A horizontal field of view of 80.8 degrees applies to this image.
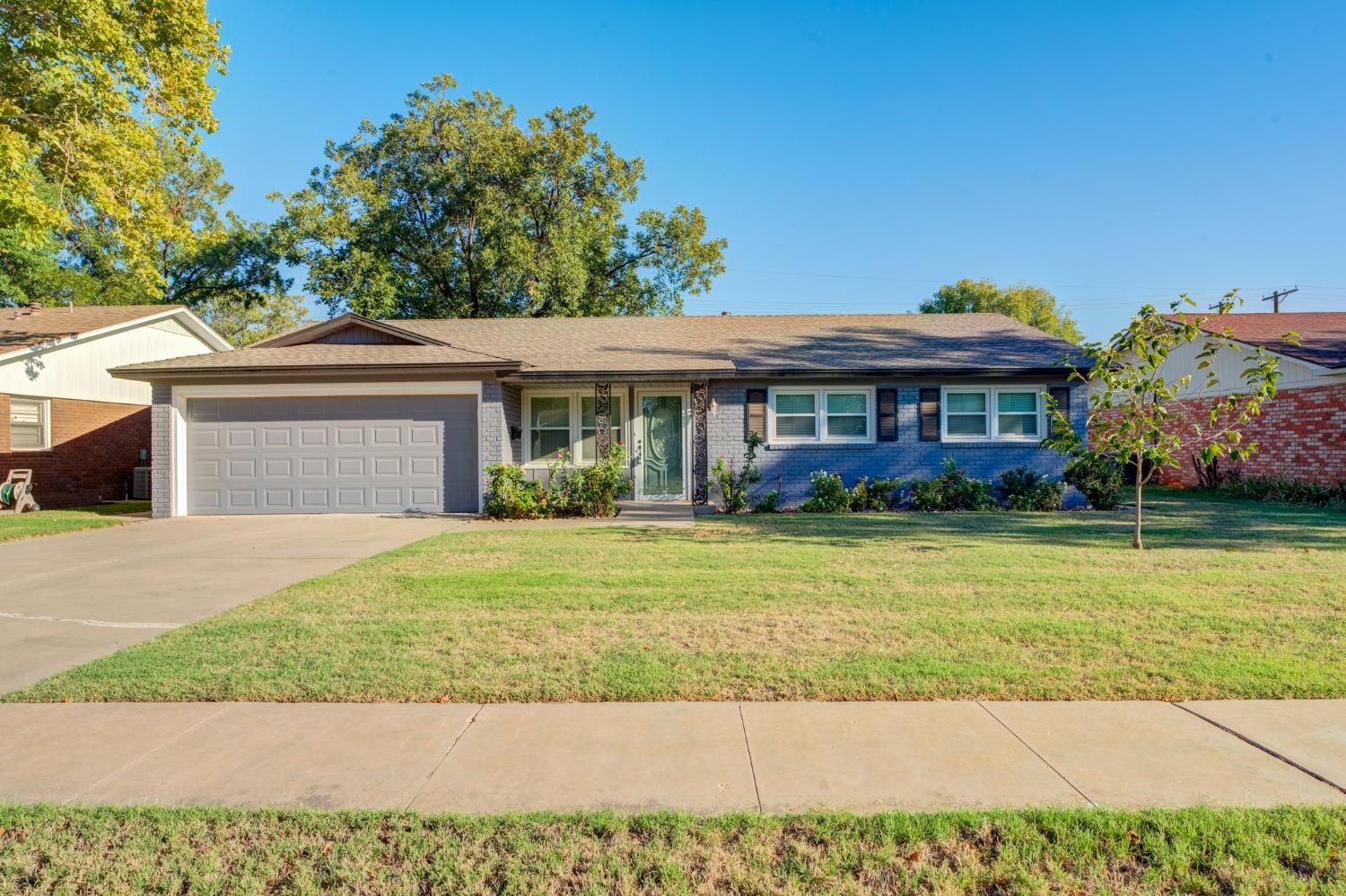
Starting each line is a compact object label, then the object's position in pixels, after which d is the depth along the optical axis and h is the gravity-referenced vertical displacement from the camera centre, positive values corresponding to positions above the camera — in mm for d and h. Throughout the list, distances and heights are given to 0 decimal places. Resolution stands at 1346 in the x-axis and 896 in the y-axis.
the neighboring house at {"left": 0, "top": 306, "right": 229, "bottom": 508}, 17875 +1586
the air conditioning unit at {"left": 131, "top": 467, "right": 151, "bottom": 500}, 20281 -572
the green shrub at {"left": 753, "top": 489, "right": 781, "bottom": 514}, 15047 -982
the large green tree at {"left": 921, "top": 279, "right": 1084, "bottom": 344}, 44375 +8552
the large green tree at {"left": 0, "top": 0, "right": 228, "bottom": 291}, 14938 +7273
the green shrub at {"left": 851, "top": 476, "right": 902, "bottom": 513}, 14992 -804
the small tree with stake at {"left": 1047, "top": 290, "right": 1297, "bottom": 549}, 9438 +654
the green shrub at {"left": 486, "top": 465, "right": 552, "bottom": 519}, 14188 -738
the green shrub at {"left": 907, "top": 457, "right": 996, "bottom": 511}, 14977 -783
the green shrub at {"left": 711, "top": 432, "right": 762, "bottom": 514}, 15008 -508
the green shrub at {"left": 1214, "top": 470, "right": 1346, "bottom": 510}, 16172 -954
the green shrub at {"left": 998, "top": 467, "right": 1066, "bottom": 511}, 15164 -787
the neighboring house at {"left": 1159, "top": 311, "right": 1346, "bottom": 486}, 16750 +977
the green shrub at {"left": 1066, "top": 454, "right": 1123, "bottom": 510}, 15327 -631
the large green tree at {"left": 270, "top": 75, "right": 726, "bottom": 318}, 25188 +7871
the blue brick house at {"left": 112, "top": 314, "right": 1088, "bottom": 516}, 15383 +855
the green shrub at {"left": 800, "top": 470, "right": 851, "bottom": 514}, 14773 -817
